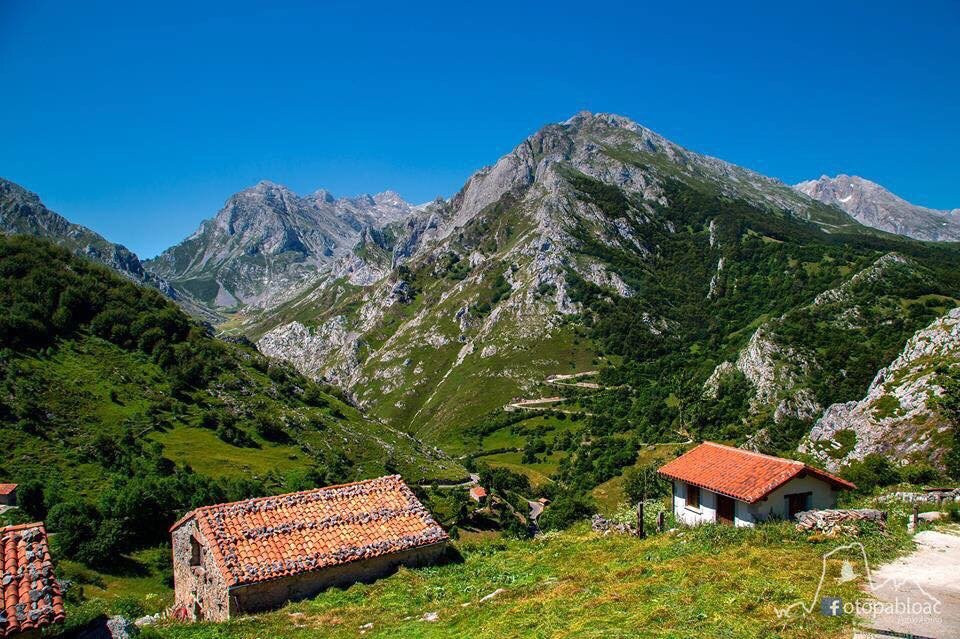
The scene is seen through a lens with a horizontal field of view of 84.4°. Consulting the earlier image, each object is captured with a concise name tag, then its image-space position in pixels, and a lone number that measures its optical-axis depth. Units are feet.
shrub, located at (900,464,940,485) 126.11
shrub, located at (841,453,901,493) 123.34
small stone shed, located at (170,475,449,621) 74.84
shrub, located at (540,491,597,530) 198.49
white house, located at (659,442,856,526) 86.53
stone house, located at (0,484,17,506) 132.57
